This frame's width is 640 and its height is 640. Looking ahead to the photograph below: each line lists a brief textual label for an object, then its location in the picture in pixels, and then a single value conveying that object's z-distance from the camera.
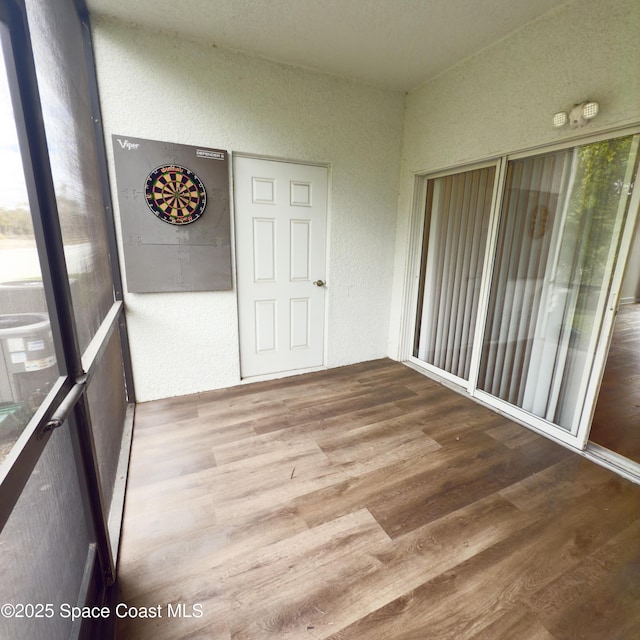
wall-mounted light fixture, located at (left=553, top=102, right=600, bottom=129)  1.88
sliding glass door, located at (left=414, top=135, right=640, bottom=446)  1.99
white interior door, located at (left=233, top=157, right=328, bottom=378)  2.90
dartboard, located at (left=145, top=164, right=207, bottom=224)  2.50
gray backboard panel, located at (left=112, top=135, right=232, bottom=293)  2.44
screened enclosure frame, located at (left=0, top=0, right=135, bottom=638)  0.75
